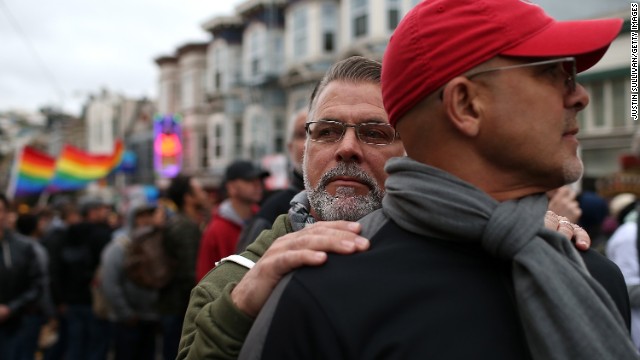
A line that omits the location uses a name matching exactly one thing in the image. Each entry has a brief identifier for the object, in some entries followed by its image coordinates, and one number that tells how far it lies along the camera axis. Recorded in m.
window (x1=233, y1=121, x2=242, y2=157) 33.31
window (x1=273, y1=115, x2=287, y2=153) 29.55
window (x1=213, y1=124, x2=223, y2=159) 34.50
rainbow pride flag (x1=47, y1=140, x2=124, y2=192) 18.04
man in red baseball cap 1.22
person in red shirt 5.01
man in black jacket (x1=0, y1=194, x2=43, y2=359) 6.55
